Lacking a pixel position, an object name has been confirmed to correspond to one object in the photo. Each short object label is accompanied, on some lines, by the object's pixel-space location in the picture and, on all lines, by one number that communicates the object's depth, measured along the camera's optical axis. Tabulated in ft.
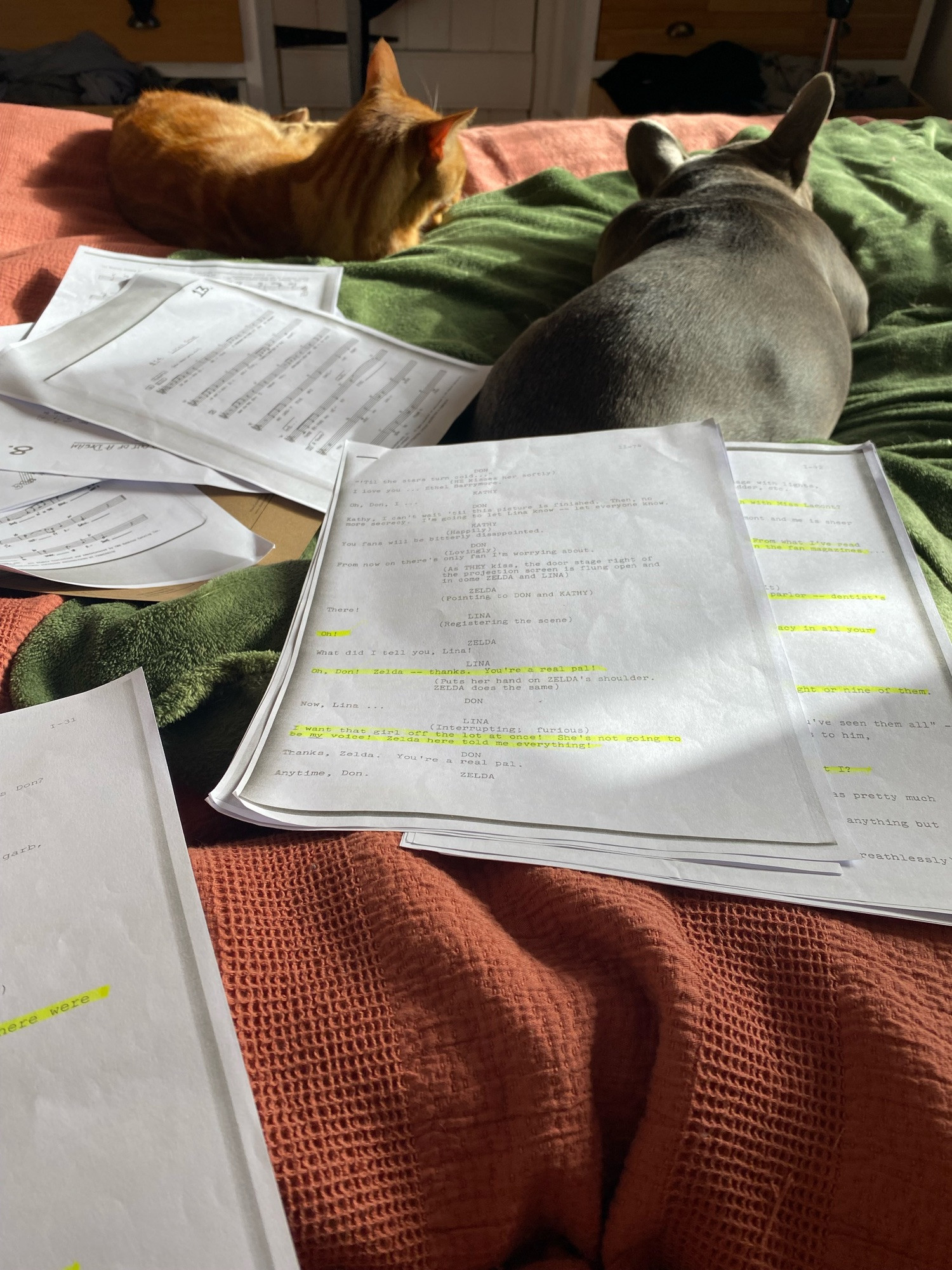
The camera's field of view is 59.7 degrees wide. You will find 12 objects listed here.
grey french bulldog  2.33
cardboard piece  2.02
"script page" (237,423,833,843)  1.27
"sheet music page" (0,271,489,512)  2.28
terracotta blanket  0.94
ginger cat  3.63
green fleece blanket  1.47
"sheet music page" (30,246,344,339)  2.79
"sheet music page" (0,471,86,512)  2.05
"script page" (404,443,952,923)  1.18
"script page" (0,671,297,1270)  0.83
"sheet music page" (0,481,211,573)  1.89
